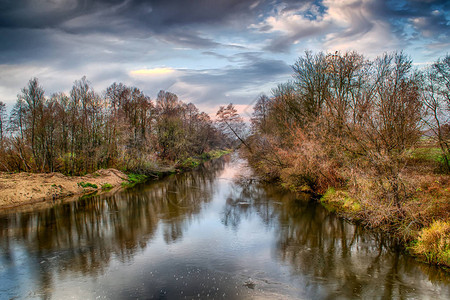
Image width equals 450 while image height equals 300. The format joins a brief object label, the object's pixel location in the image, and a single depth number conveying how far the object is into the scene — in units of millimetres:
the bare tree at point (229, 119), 40781
